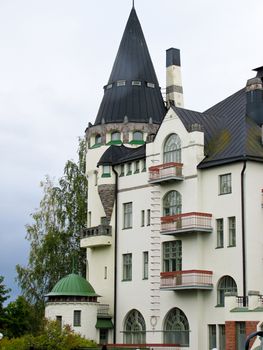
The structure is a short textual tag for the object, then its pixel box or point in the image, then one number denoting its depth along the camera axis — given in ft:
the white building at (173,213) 157.99
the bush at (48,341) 158.10
